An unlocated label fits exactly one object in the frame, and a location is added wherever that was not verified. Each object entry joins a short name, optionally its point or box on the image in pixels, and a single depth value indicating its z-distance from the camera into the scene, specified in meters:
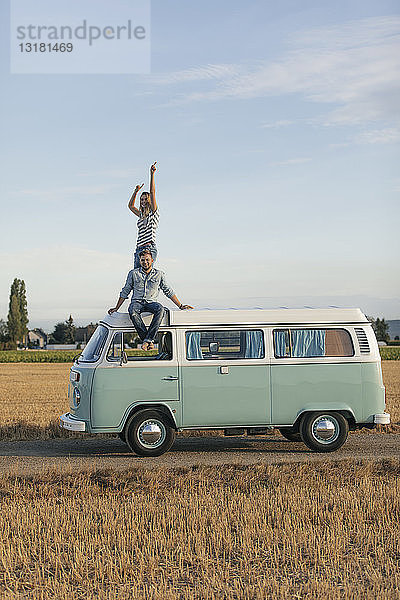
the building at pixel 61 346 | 136.75
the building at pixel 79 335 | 141.38
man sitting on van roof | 12.60
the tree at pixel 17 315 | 130.12
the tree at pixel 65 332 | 149.62
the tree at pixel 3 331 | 132.12
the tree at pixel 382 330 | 129.77
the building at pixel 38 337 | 184.20
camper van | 12.62
